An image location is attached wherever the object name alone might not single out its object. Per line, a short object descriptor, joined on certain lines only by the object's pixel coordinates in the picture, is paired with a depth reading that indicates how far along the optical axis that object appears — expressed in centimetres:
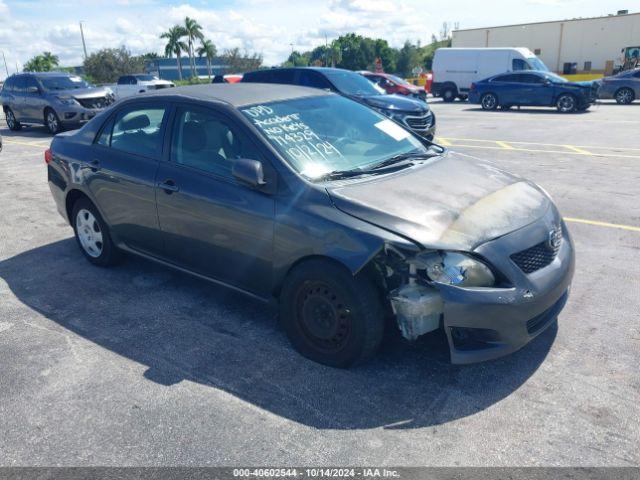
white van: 2520
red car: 2351
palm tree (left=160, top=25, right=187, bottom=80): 7525
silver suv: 1551
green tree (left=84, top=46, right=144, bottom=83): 5750
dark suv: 1148
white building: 4450
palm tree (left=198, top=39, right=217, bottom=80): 7794
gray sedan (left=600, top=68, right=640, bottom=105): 2152
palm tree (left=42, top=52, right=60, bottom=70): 8161
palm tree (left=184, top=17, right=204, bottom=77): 7575
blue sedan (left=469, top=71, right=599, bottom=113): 1881
